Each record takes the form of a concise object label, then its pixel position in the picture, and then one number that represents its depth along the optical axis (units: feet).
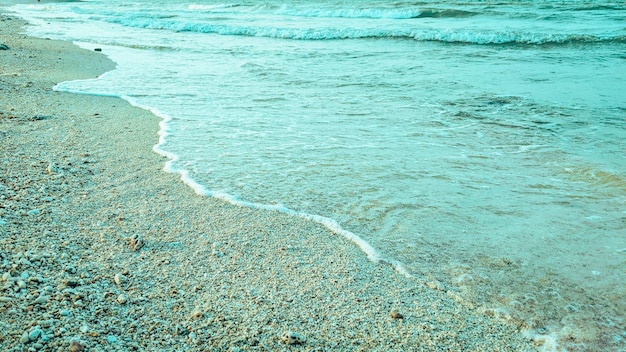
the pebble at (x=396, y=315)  8.54
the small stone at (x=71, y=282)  8.46
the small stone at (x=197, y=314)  8.13
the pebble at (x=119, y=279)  8.84
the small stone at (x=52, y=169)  13.75
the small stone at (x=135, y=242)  10.17
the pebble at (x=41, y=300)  7.73
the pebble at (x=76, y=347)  6.88
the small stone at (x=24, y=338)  6.86
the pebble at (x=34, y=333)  6.94
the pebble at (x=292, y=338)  7.75
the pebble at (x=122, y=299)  8.27
